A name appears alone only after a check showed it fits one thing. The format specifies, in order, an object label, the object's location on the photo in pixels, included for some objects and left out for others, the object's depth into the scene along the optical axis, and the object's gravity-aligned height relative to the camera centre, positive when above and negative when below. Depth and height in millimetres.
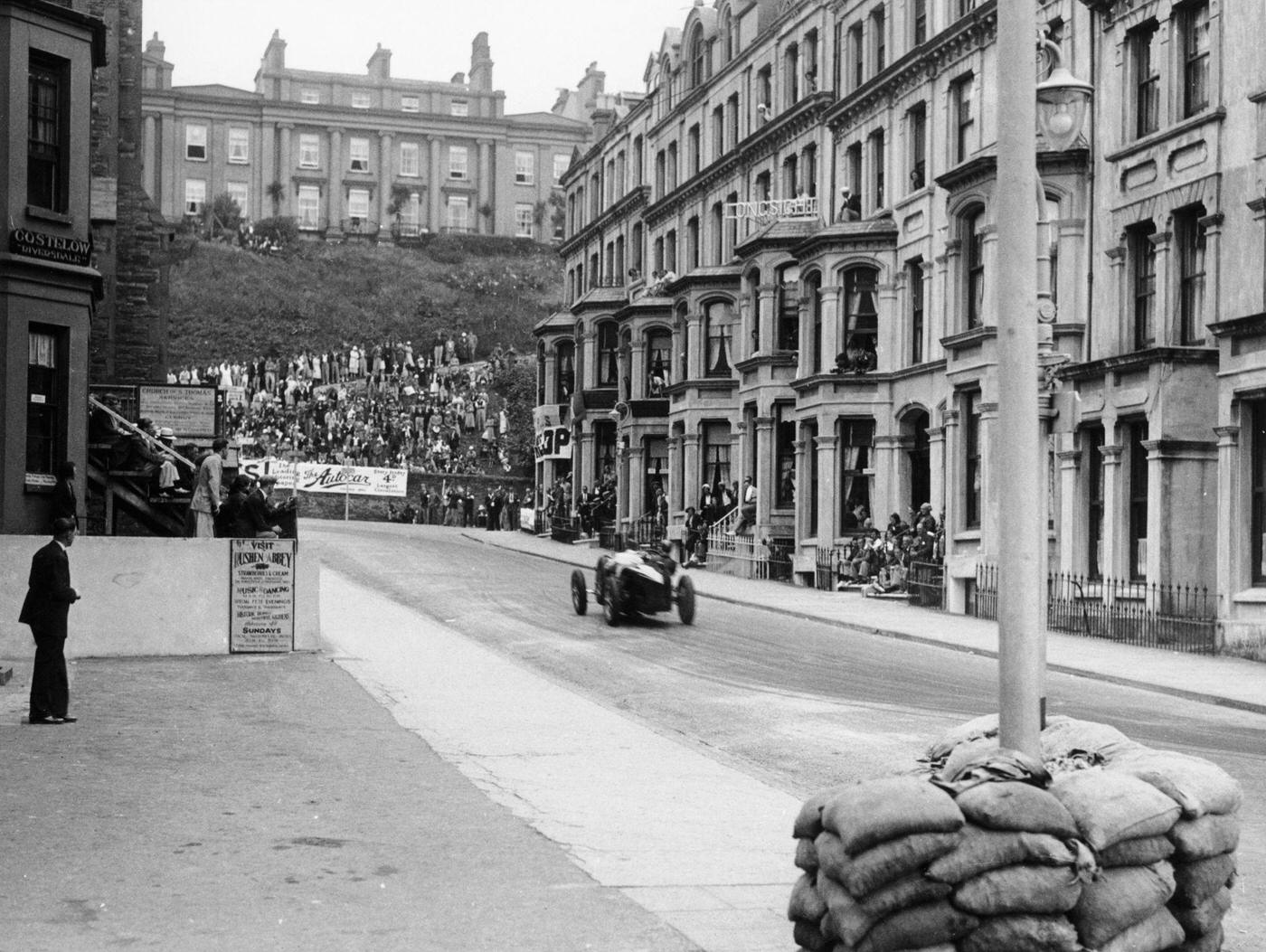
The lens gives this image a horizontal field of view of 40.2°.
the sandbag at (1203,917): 6855 -1643
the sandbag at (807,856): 6758 -1389
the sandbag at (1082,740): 7724 -1080
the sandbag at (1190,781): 6871 -1120
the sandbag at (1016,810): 6328 -1130
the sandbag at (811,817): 6742 -1235
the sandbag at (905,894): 6262 -1423
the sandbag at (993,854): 6258 -1277
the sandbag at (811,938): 6677 -1698
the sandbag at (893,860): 6258 -1298
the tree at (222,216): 117312 +19087
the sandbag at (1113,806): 6543 -1165
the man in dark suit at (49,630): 15125 -1171
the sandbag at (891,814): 6277 -1139
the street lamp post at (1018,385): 7418 +509
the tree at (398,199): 123812 +21507
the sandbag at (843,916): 6324 -1528
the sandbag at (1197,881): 6859 -1498
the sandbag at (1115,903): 6414 -1497
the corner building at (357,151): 120188 +24918
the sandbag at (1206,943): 6883 -1755
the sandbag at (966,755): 7146 -1066
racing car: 27188 -1361
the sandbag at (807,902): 6660 -1553
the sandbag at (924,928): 6258 -1539
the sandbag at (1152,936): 6477 -1644
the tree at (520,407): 75188 +4313
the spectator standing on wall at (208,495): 26609 +32
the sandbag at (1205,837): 6797 -1322
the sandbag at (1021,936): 6227 -1562
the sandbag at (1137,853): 6582 -1335
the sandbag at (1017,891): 6223 -1405
